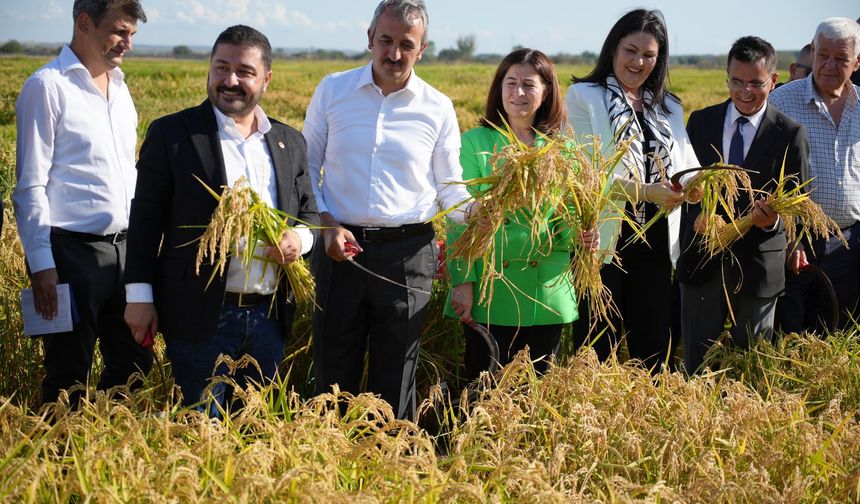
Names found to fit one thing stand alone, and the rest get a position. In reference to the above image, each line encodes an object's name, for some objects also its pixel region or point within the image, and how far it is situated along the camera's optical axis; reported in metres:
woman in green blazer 3.45
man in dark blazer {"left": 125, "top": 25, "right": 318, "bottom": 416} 2.78
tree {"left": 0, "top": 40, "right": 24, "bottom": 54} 80.99
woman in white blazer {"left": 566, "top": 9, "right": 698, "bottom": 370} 3.58
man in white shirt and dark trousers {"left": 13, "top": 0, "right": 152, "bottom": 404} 2.98
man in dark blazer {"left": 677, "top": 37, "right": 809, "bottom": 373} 3.72
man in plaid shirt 4.11
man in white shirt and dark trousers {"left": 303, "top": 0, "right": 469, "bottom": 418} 3.20
